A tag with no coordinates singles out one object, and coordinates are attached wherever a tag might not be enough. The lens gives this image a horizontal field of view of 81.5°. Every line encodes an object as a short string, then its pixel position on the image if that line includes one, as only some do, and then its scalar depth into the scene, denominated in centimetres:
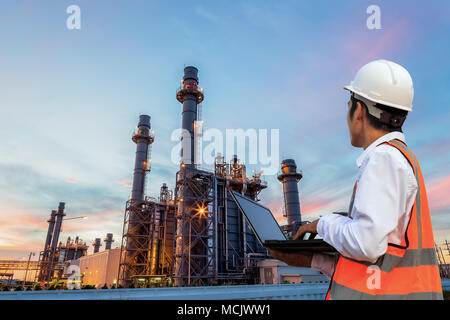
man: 109
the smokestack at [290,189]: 3694
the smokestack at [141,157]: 3447
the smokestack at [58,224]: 5486
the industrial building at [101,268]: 3475
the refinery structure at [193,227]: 2467
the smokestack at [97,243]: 7269
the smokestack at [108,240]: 7331
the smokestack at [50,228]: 5845
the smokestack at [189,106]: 2817
